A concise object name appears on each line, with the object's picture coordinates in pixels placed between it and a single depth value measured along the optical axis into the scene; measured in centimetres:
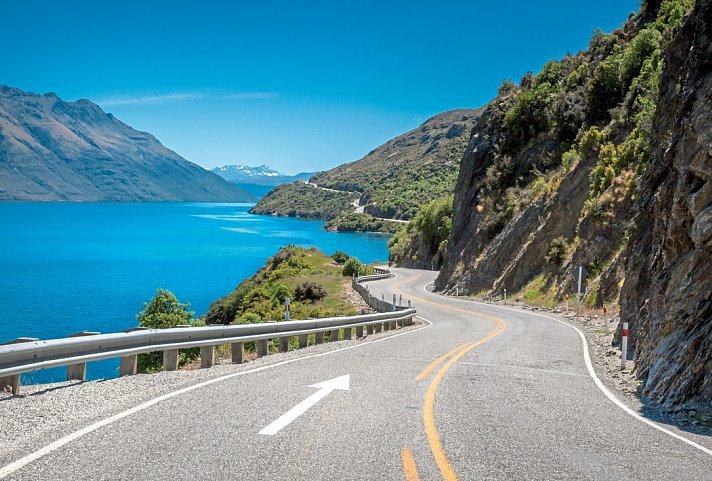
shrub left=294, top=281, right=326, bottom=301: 4825
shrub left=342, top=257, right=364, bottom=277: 6292
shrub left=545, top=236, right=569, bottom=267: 3673
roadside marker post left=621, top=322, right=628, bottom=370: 1399
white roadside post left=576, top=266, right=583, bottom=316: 2930
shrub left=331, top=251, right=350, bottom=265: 7668
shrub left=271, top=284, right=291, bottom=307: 4738
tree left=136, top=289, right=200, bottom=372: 2306
